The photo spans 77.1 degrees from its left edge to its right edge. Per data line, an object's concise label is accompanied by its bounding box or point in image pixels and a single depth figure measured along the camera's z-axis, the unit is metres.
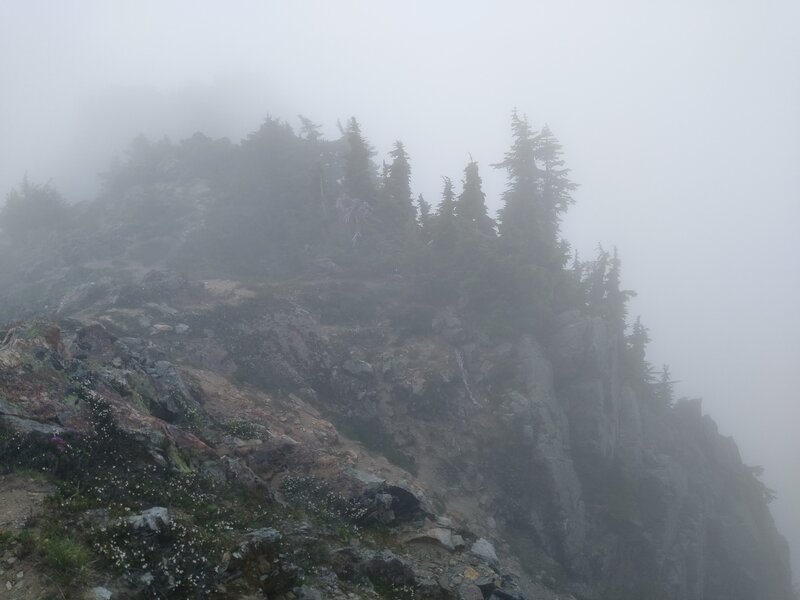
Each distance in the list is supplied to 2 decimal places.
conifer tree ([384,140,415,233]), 47.66
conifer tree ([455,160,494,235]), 43.62
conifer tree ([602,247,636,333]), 47.78
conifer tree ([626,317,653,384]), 47.91
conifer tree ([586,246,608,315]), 47.58
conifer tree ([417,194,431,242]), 43.56
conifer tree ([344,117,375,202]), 48.84
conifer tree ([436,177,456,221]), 42.44
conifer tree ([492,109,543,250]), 41.75
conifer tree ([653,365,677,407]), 49.66
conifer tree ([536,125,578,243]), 49.44
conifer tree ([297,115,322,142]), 66.39
